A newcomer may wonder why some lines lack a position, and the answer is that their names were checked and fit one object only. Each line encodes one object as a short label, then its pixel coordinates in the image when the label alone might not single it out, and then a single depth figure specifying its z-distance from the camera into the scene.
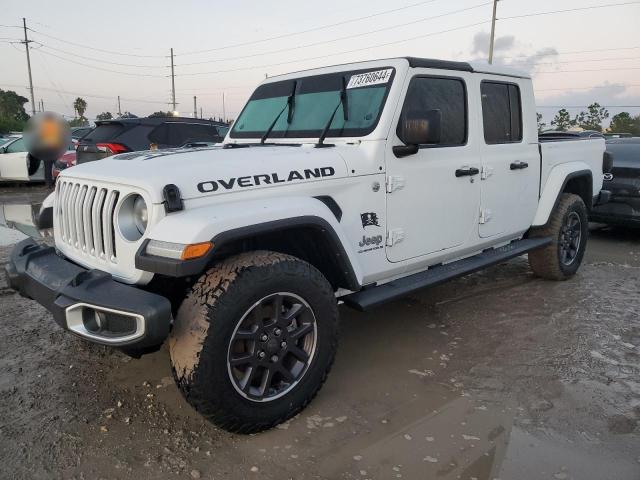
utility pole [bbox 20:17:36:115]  45.97
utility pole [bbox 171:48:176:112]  54.97
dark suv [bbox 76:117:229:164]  8.79
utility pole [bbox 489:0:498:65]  28.82
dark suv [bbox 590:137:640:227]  6.88
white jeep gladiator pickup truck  2.40
